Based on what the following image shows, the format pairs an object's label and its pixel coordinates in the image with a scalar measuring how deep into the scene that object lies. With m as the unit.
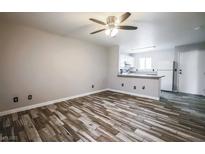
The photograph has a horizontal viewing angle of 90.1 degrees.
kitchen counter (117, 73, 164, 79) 3.51
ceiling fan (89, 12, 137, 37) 1.95
